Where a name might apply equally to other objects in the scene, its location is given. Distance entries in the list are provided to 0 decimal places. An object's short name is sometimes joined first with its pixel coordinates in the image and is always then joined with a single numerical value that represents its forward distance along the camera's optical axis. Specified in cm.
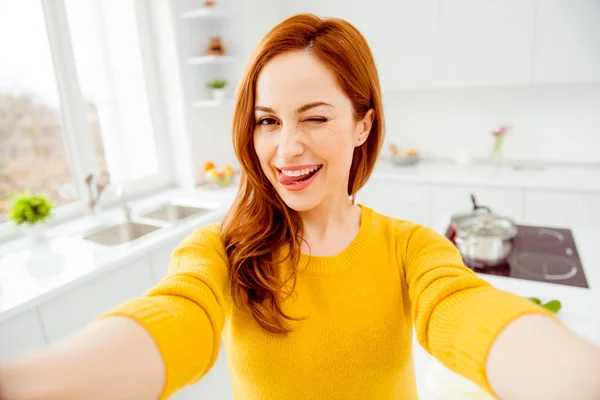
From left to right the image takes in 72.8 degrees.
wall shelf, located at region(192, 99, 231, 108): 278
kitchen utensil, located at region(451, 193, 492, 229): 170
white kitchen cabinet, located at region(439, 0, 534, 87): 252
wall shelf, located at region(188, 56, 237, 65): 272
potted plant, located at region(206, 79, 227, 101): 283
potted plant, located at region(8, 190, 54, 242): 185
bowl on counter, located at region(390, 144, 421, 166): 313
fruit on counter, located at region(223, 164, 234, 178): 285
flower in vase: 284
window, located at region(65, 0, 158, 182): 242
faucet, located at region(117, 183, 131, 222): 226
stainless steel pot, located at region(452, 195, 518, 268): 145
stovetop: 139
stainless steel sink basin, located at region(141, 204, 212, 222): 255
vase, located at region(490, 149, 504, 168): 291
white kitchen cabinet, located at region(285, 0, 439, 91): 278
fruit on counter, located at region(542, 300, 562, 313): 108
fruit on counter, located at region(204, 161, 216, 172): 289
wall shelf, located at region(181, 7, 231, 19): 264
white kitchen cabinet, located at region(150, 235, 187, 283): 195
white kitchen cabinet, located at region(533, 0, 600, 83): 238
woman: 60
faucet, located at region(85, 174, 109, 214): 224
